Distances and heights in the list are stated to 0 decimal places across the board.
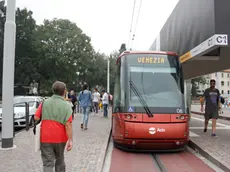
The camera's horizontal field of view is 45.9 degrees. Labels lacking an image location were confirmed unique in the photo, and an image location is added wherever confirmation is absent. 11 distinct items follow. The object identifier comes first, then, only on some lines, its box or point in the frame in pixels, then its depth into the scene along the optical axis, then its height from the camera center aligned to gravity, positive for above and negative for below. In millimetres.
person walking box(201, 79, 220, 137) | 8836 -65
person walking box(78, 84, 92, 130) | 10266 -66
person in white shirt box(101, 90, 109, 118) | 16500 -99
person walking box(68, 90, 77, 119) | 16572 +133
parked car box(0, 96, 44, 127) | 11039 -461
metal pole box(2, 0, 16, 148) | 6973 +562
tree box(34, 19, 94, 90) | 48906 +8779
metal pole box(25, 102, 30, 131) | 9977 -625
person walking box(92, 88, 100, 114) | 18681 +90
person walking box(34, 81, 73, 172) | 3994 -409
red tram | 6742 -85
